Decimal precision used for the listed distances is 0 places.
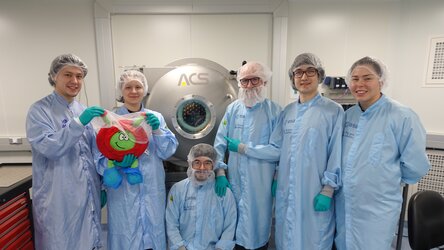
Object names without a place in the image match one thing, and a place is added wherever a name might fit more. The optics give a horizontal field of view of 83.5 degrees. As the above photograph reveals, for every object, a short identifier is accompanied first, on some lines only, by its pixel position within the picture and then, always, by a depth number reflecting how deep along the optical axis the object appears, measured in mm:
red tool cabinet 1240
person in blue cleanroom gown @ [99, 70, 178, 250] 1284
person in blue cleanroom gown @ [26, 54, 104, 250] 1166
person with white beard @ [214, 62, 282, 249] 1381
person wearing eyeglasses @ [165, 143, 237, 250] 1381
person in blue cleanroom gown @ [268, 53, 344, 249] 1206
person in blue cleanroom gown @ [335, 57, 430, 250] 1078
